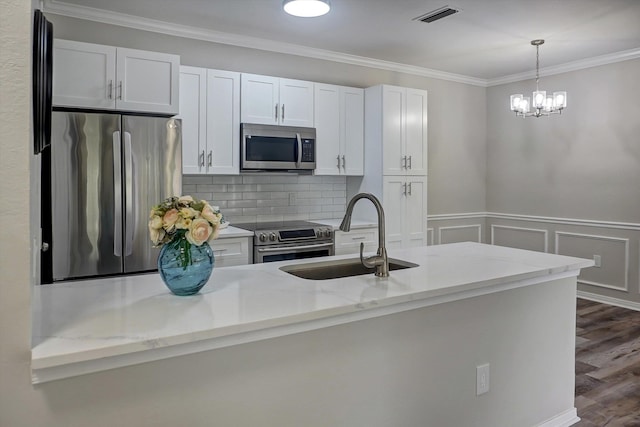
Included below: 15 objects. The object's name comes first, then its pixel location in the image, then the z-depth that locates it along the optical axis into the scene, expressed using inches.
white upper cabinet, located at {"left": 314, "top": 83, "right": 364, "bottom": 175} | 172.2
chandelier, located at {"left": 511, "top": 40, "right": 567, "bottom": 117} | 163.2
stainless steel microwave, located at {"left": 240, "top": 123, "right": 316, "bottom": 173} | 154.5
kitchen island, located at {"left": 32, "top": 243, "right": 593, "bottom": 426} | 51.8
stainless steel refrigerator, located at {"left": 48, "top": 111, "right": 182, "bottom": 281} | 114.3
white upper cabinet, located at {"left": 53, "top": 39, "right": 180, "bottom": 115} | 118.4
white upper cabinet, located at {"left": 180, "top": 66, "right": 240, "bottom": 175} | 145.7
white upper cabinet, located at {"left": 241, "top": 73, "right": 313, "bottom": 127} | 156.3
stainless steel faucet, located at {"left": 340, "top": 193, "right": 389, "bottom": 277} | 75.8
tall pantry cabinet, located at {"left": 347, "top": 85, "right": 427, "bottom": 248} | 178.2
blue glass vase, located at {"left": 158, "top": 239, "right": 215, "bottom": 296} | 60.4
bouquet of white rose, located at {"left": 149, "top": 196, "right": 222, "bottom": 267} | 59.3
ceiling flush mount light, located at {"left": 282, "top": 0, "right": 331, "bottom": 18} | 112.7
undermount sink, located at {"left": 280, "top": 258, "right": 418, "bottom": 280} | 86.8
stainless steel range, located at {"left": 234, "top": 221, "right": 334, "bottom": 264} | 146.3
